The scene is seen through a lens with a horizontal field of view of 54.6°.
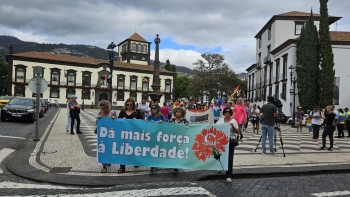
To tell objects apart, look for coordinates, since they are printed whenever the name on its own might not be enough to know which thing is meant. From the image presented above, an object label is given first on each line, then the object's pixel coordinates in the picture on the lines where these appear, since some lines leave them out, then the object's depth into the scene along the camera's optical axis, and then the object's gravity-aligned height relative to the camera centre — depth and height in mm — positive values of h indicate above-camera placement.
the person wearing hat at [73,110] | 14438 -480
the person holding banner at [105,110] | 7624 -255
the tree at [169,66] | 103938 +10735
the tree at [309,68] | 37188 +3977
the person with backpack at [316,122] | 14849 -800
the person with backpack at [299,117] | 21556 -852
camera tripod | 10765 -767
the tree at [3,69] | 83469 +7131
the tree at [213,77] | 55938 +4113
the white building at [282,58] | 39906 +6267
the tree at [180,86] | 102250 +4402
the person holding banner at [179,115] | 7654 -318
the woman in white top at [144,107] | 17588 -355
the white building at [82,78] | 72375 +5022
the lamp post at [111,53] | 18297 +2565
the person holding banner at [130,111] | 7709 -258
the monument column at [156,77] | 29488 +2080
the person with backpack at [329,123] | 11789 -652
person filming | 10578 -538
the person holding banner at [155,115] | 7707 -331
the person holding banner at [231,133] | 6976 -655
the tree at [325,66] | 35219 +4003
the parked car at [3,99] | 31764 -174
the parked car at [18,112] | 19469 -832
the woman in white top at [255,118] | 18672 -837
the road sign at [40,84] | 11741 +478
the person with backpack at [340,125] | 18344 -1118
